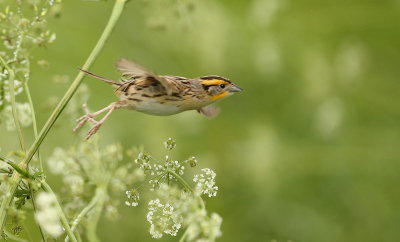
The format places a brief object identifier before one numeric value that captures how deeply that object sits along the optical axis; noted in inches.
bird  251.6
